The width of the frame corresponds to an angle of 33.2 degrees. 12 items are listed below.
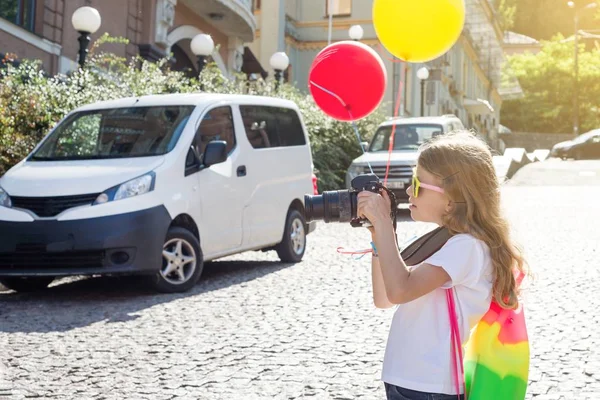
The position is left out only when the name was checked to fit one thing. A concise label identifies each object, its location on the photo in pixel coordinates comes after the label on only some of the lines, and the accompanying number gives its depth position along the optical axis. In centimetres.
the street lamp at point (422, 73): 3262
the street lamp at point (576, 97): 6912
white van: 838
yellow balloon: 415
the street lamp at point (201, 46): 1870
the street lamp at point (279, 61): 2317
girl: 284
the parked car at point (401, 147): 1858
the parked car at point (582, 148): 4994
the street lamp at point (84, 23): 1404
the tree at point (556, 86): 7406
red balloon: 443
